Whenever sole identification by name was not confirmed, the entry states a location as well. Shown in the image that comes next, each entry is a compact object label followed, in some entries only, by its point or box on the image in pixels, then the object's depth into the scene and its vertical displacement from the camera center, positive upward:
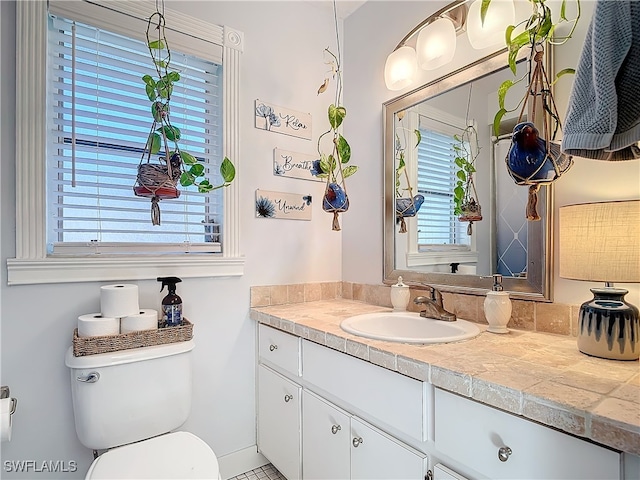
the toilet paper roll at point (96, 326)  1.28 -0.30
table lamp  0.93 -0.07
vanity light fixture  1.30 +0.84
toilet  1.10 -0.62
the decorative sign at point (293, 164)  1.90 +0.43
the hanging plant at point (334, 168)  1.72 +0.36
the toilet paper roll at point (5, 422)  1.06 -0.53
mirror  1.29 +0.16
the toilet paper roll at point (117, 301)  1.32 -0.21
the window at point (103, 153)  1.30 +0.36
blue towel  0.67 +0.31
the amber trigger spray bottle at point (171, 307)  1.47 -0.26
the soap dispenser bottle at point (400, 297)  1.64 -0.25
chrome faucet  1.42 -0.27
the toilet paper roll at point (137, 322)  1.35 -0.30
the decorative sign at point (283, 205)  1.85 +0.20
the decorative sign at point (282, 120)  1.85 +0.66
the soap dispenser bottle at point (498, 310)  1.25 -0.24
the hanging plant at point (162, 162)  1.39 +0.33
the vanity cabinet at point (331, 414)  1.03 -0.61
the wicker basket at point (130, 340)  1.25 -0.36
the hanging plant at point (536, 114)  1.05 +0.42
